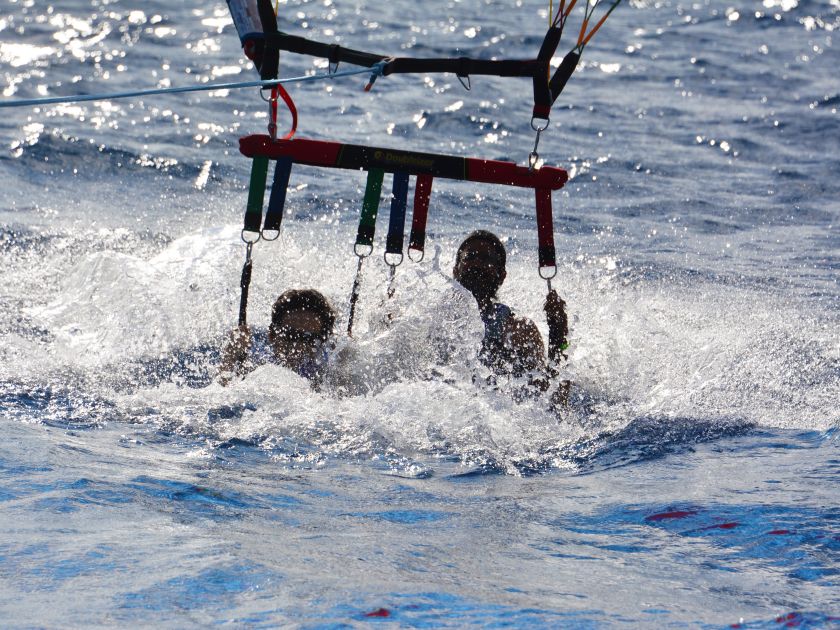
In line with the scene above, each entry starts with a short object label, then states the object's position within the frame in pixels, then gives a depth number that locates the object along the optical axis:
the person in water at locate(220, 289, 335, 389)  10.48
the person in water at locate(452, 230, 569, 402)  10.82
